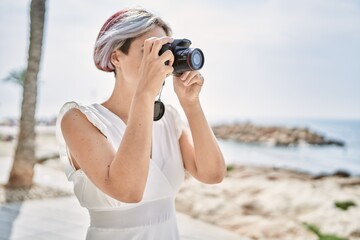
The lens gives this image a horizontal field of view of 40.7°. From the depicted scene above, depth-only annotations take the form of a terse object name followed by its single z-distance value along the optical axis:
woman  1.13
